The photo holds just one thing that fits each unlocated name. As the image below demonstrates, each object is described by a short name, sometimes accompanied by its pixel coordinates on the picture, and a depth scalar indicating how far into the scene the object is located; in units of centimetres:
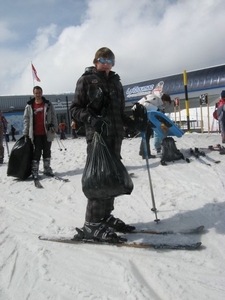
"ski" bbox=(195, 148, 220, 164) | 610
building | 2717
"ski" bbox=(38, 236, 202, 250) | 243
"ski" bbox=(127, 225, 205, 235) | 278
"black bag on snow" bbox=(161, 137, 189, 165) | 619
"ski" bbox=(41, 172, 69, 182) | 545
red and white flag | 2851
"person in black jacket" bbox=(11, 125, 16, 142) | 2462
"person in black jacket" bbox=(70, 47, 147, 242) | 268
